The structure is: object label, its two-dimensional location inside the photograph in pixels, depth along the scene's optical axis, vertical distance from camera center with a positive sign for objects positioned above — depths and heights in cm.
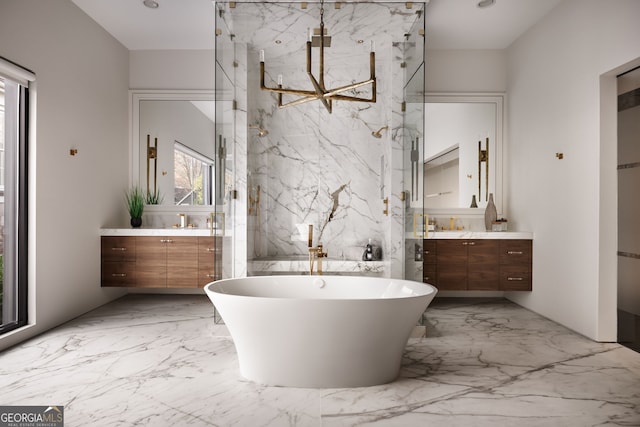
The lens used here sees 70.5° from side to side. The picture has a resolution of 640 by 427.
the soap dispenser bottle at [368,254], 444 -40
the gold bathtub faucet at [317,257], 401 -40
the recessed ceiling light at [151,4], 419 +195
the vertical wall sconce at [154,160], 536 +62
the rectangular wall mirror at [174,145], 529 +79
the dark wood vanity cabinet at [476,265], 476 -54
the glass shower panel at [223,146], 381 +58
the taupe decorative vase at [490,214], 509 +0
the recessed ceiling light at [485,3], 412 +194
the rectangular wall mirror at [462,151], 519 +73
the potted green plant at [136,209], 514 +4
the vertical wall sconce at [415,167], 381 +40
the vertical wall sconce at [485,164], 525 +58
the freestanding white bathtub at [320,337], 263 -74
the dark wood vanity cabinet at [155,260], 485 -51
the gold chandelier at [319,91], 266 +76
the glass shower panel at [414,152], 378 +52
